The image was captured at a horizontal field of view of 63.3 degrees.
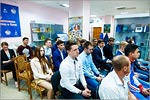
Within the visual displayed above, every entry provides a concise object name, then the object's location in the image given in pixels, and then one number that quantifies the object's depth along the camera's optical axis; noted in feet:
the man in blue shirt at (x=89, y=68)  6.99
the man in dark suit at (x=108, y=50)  12.05
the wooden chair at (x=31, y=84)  7.11
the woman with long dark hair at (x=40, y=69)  7.07
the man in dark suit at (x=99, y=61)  9.69
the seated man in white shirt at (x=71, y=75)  5.18
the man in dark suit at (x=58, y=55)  8.12
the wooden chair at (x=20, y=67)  8.70
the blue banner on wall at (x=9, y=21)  14.28
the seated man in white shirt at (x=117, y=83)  3.62
